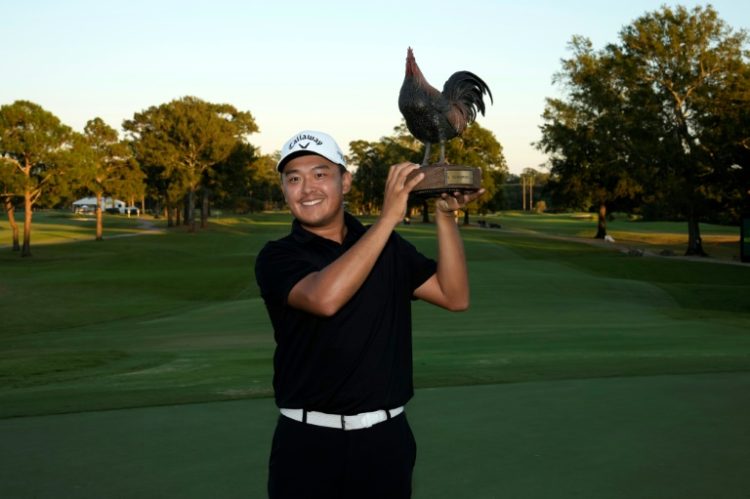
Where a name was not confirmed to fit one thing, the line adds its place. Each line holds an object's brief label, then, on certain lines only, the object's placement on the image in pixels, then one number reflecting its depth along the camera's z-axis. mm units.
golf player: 3298
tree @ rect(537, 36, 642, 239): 56281
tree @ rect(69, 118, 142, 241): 67931
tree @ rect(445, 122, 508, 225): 94062
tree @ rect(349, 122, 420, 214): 123062
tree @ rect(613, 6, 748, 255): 51188
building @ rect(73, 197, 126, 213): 153625
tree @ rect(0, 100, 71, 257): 49625
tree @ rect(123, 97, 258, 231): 86062
